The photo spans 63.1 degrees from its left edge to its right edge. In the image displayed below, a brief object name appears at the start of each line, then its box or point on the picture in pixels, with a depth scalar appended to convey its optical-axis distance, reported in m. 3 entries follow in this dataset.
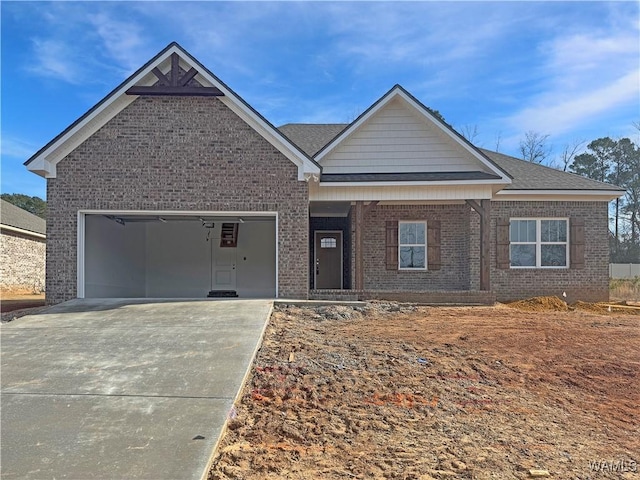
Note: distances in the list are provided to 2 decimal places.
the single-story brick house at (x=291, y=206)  12.42
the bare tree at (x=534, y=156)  44.22
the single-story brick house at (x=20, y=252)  21.44
